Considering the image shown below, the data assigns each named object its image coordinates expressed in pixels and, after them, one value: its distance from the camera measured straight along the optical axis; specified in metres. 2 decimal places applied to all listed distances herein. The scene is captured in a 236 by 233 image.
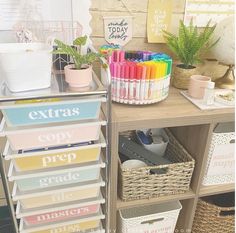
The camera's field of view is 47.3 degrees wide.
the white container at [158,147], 1.22
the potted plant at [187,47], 1.07
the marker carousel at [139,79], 0.93
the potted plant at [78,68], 0.81
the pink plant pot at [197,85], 1.02
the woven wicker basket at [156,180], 1.00
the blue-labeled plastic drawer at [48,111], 0.78
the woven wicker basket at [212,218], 1.17
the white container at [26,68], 0.74
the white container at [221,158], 1.03
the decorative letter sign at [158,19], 1.15
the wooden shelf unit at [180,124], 0.90
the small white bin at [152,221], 1.10
